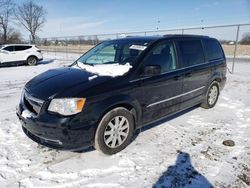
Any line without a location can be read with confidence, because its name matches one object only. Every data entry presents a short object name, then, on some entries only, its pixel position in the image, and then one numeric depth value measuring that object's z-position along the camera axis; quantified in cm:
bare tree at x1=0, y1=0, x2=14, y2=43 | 3459
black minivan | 299
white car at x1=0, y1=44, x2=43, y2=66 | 1498
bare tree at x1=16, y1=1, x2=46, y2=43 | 5725
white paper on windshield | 388
